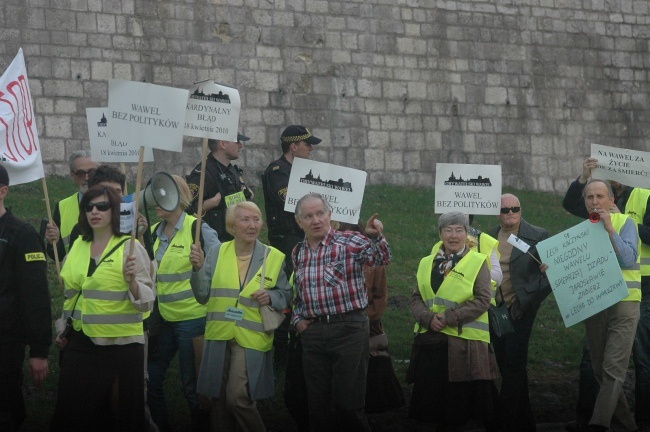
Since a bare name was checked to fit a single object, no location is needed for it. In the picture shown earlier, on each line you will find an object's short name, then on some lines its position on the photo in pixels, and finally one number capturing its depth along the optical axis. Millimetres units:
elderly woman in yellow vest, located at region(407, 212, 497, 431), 11846
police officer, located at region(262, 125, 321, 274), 13878
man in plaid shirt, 11157
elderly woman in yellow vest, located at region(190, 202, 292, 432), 11309
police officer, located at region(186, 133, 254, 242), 13449
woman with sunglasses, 10033
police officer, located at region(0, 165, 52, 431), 10344
